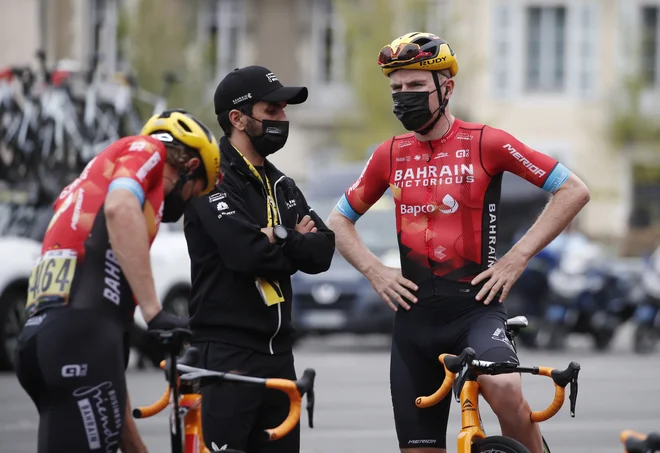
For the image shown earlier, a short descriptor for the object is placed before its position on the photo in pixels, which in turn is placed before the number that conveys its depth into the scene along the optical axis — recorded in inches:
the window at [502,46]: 3226.6
